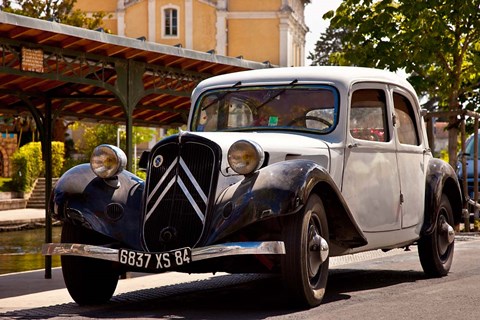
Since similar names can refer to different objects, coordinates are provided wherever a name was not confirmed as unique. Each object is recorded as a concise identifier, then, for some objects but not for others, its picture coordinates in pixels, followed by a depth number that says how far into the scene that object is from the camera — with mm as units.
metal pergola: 13398
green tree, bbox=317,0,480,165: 22812
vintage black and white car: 9516
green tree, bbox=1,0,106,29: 57938
